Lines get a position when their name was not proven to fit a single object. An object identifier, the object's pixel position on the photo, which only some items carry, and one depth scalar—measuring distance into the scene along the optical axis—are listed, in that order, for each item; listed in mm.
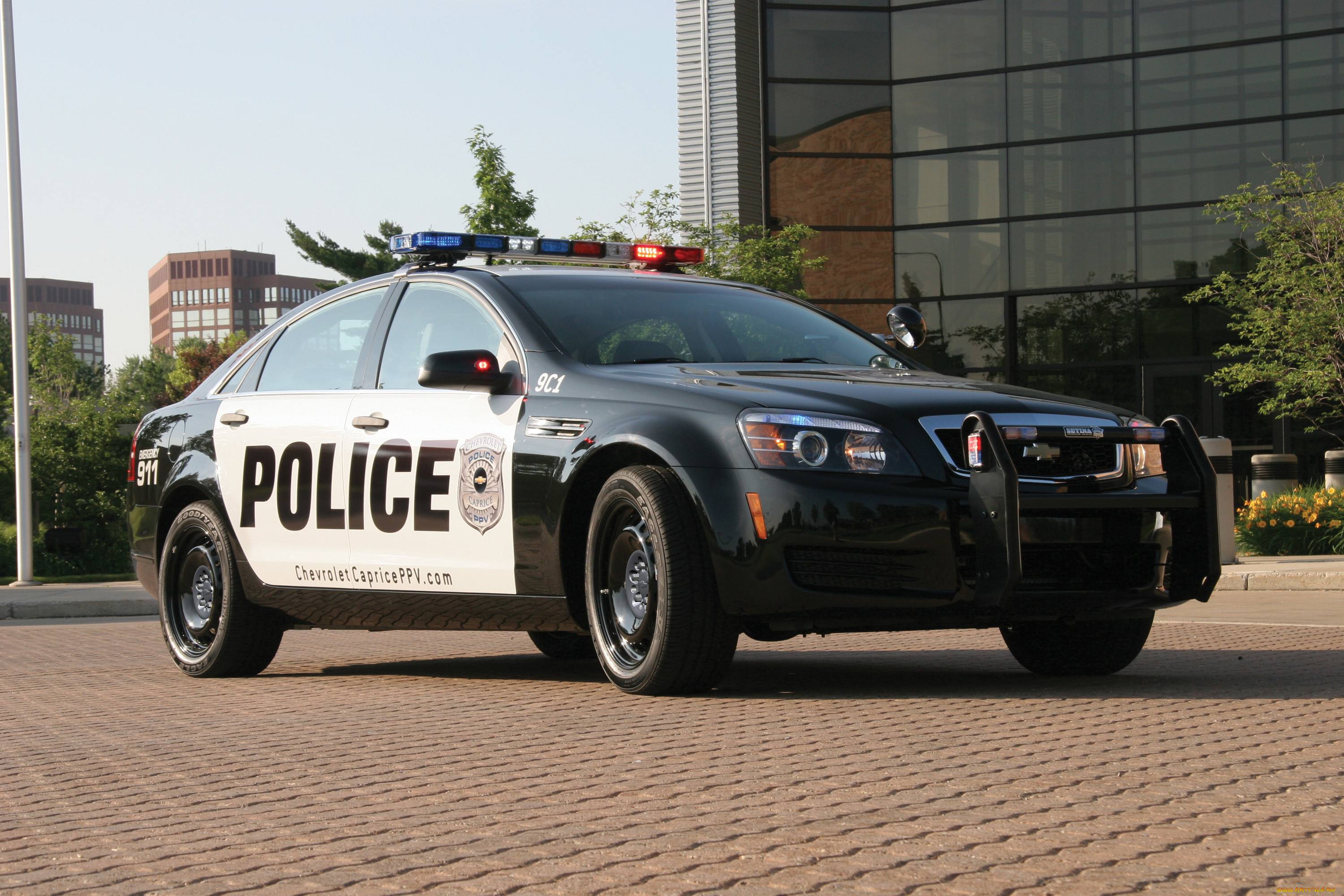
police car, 5500
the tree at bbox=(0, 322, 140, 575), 28750
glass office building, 26438
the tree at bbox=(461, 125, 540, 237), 29281
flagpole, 19672
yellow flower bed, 17641
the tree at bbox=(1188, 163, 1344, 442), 20719
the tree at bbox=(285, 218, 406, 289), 39500
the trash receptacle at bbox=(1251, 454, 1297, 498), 19375
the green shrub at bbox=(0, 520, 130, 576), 26344
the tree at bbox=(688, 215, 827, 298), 25281
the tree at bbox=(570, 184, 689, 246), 25562
